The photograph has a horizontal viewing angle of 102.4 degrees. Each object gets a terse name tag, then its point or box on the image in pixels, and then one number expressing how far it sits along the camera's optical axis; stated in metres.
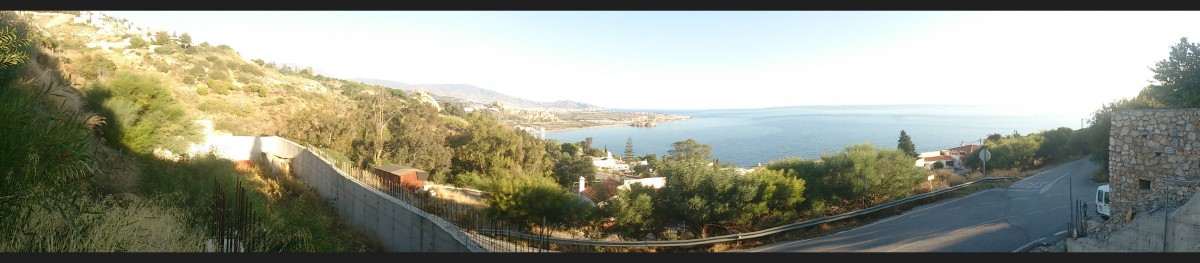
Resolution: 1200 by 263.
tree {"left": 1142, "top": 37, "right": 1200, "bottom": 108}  6.01
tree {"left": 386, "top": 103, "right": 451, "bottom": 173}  14.68
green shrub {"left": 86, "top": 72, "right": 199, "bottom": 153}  7.70
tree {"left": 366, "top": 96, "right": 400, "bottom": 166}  15.19
